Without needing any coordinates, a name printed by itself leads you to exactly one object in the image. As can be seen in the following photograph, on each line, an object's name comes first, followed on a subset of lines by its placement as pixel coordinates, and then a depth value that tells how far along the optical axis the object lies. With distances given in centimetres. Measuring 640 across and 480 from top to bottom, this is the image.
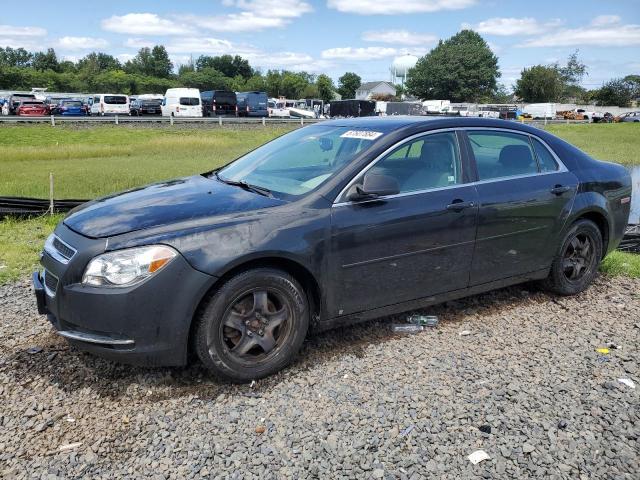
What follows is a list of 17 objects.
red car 3710
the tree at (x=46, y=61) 10531
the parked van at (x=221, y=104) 4753
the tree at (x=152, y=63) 12312
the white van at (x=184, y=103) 4469
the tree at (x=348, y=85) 12975
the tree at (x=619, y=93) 9262
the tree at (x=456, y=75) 11212
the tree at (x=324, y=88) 10788
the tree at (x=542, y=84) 9300
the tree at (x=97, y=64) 9796
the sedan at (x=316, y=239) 336
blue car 4119
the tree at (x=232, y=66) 13688
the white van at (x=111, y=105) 4103
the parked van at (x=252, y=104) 4884
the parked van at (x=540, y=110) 6856
